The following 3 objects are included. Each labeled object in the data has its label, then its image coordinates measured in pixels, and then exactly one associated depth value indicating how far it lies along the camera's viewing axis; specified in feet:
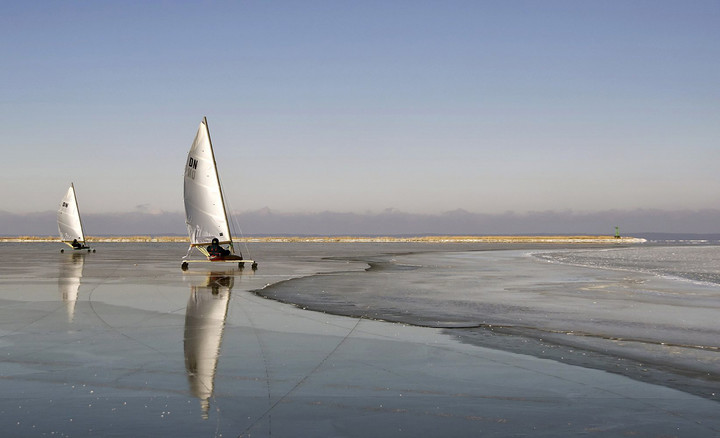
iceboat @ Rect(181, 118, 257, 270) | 140.05
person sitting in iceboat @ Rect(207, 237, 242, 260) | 135.85
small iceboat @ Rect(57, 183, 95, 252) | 282.36
